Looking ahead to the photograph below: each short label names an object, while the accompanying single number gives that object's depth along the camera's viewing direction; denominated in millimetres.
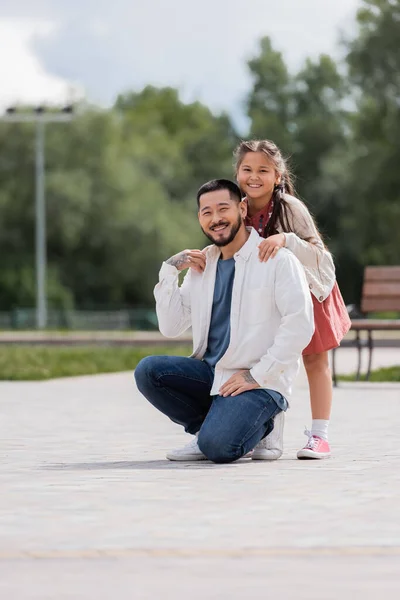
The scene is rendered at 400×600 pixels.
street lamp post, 63630
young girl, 12033
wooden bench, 23703
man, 11483
